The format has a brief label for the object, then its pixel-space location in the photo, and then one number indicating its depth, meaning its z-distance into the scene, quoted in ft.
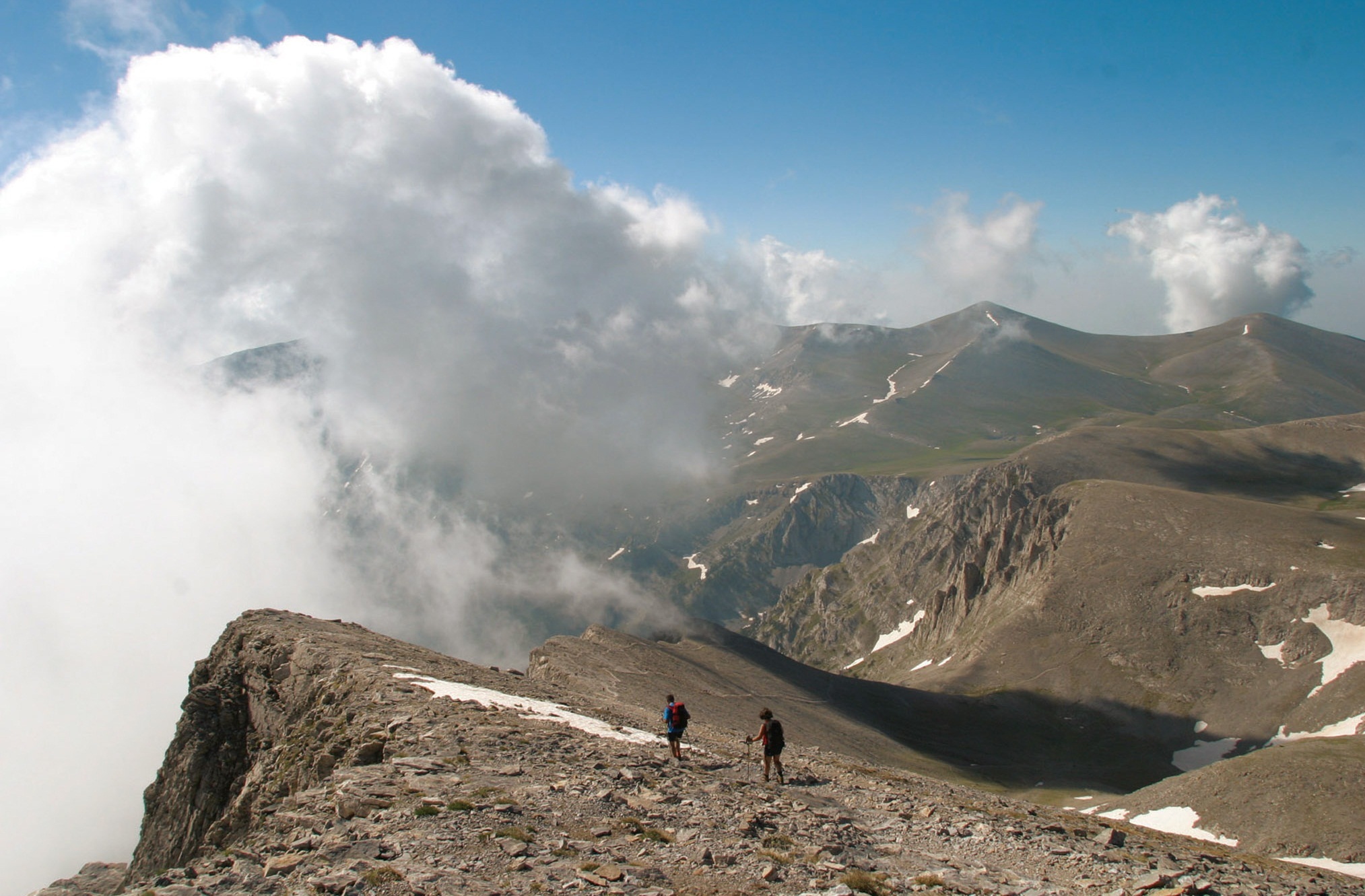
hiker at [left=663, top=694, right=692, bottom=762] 81.87
